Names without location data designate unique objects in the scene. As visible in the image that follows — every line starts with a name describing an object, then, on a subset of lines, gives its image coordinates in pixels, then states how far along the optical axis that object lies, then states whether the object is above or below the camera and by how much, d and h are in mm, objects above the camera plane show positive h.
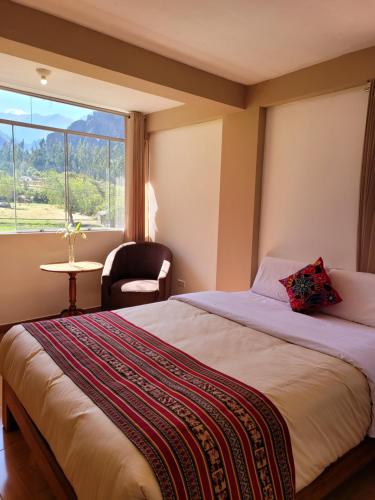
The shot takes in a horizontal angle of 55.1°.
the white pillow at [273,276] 3021 -605
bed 1221 -829
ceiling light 3169 +1122
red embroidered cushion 2617 -604
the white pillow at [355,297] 2473 -616
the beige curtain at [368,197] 2639 +94
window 3797 +405
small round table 3680 -707
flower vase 4051 -588
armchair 3902 -852
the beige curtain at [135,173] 4598 +377
